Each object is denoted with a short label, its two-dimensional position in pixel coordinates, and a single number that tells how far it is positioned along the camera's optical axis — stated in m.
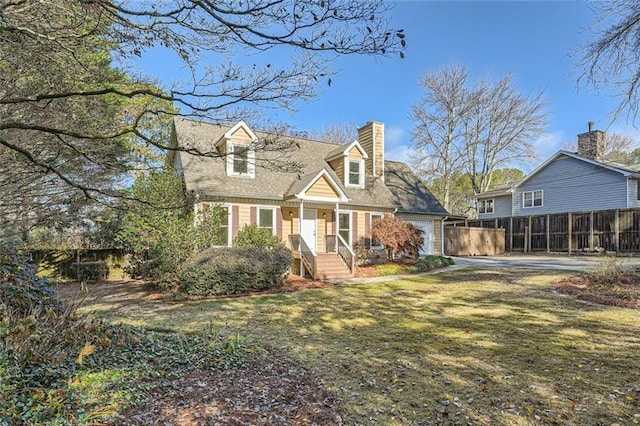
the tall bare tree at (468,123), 28.67
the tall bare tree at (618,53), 6.16
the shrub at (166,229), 10.66
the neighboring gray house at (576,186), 21.28
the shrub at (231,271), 10.09
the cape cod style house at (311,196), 13.75
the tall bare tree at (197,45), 3.95
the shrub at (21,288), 4.43
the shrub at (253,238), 12.84
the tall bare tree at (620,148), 37.41
